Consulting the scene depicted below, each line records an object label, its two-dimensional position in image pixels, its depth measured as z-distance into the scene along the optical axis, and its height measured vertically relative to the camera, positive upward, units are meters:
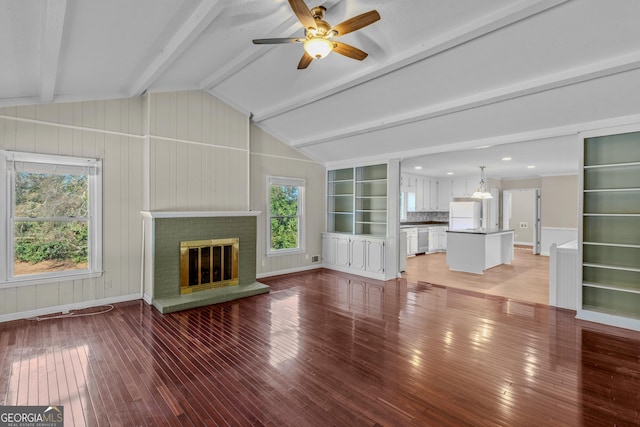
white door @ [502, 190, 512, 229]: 10.46 +0.16
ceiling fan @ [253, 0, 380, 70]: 2.36 +1.48
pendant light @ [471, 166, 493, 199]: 7.96 +0.49
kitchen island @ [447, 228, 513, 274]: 6.63 -0.83
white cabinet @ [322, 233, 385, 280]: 6.24 -0.92
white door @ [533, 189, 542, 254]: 9.52 -0.42
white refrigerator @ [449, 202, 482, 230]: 9.71 -0.09
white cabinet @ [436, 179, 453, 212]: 10.26 +0.60
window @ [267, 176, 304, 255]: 6.46 -0.09
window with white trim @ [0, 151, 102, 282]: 3.82 -0.09
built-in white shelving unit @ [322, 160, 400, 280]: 6.27 -0.21
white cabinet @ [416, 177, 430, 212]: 9.85 +0.55
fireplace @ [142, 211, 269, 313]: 4.54 -0.77
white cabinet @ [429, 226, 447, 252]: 9.81 -0.86
